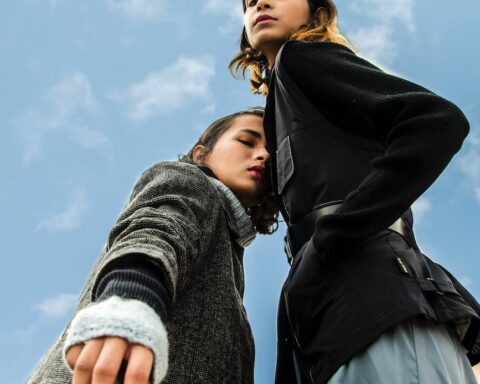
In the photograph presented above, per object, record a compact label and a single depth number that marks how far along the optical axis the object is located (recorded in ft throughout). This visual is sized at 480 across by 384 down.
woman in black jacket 5.32
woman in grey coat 4.37
